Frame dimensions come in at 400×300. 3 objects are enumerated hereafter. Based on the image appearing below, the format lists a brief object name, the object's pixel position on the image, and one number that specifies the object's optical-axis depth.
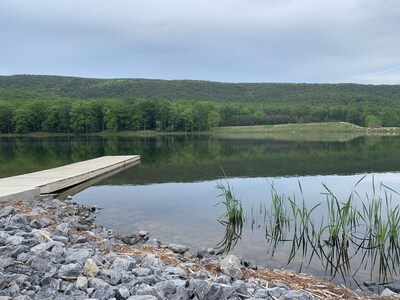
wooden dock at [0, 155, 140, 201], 11.09
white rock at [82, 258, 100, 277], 4.62
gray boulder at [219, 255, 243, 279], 5.21
